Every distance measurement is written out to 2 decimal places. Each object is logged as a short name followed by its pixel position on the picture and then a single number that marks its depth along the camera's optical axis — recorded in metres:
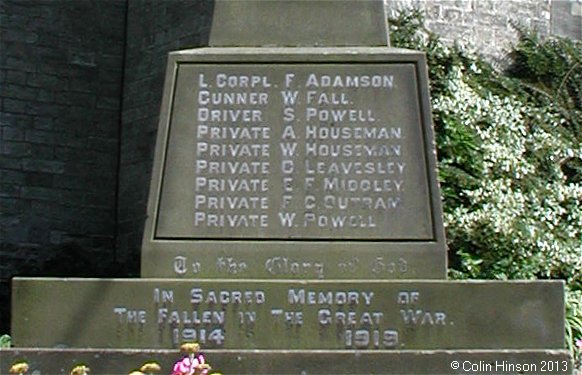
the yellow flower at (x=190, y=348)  4.91
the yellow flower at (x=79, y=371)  4.59
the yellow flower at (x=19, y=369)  4.70
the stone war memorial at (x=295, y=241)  5.35
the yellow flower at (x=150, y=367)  4.75
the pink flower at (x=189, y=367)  4.73
